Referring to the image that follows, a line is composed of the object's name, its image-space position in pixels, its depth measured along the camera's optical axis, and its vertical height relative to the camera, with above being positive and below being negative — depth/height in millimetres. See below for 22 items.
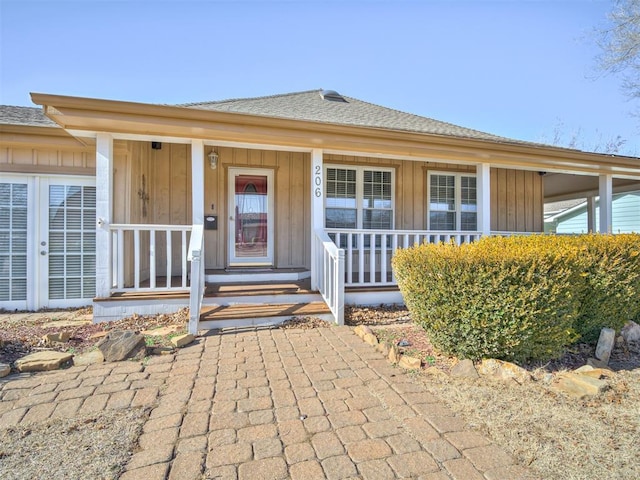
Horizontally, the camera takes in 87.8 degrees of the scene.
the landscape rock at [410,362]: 3152 -1166
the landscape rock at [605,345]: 3590 -1127
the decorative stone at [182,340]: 3686 -1117
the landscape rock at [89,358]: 3257 -1170
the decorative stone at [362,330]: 4031 -1112
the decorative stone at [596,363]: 3443 -1271
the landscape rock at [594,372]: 2943 -1168
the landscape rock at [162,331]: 4066 -1137
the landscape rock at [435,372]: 3004 -1198
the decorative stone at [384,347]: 3496 -1140
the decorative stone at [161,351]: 3498 -1168
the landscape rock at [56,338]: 3668 -1088
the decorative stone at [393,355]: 3320 -1153
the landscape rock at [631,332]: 4133 -1136
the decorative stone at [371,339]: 3781 -1134
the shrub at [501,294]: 3008 -503
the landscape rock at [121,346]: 3332 -1074
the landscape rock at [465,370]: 2971 -1168
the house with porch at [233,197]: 4594 +846
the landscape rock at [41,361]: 3066 -1138
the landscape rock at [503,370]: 2857 -1144
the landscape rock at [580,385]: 2617 -1161
